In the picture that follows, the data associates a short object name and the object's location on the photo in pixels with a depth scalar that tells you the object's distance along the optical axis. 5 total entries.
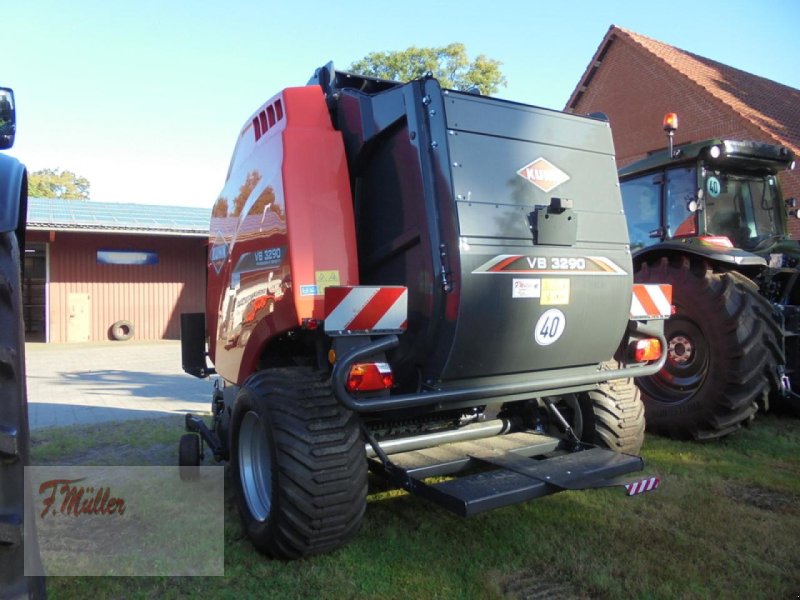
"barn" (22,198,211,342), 15.88
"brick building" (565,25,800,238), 15.92
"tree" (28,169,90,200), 47.69
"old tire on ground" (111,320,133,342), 16.45
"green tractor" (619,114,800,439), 4.96
